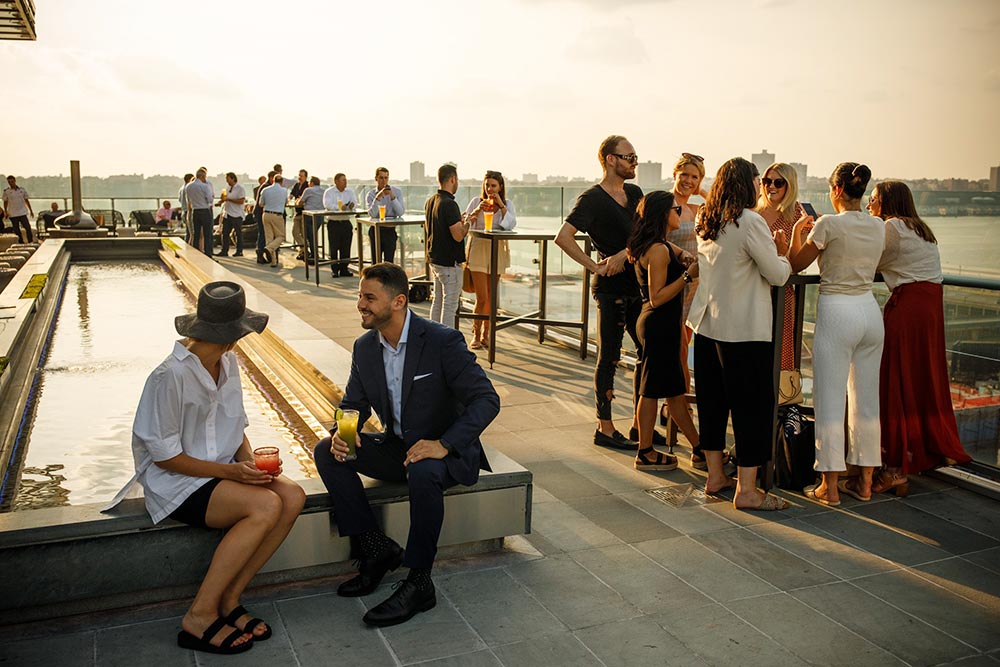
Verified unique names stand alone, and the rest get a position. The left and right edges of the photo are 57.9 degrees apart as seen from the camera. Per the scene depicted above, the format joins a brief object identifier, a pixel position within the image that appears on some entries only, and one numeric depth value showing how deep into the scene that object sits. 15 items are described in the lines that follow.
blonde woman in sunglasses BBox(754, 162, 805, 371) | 5.18
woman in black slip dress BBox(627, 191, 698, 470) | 4.98
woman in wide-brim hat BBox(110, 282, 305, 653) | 3.14
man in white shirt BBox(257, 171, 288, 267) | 16.48
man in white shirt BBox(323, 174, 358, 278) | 15.32
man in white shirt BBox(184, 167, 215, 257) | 16.80
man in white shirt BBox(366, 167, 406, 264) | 13.05
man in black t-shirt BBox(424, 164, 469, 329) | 8.09
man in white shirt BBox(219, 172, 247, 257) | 18.34
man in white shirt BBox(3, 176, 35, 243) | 20.20
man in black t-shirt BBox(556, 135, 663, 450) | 5.66
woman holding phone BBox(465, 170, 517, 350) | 8.44
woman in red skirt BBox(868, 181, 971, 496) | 4.79
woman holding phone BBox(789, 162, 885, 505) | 4.57
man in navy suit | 3.48
